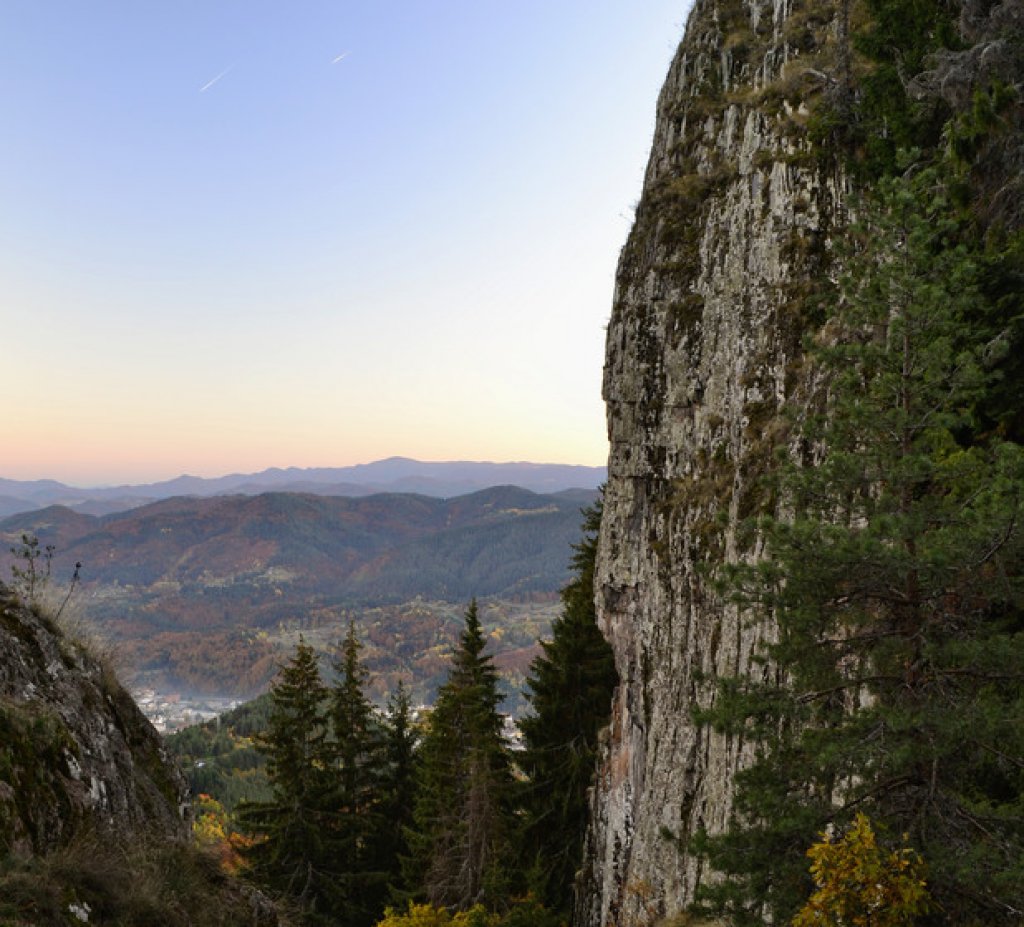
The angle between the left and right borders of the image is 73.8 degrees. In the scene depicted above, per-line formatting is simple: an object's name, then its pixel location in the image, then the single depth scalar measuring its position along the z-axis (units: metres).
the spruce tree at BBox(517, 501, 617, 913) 22.62
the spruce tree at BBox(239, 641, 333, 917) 22.97
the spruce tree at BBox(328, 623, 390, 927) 23.72
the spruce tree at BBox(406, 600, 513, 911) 20.91
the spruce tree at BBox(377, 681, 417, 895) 26.06
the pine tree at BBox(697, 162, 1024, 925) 6.87
